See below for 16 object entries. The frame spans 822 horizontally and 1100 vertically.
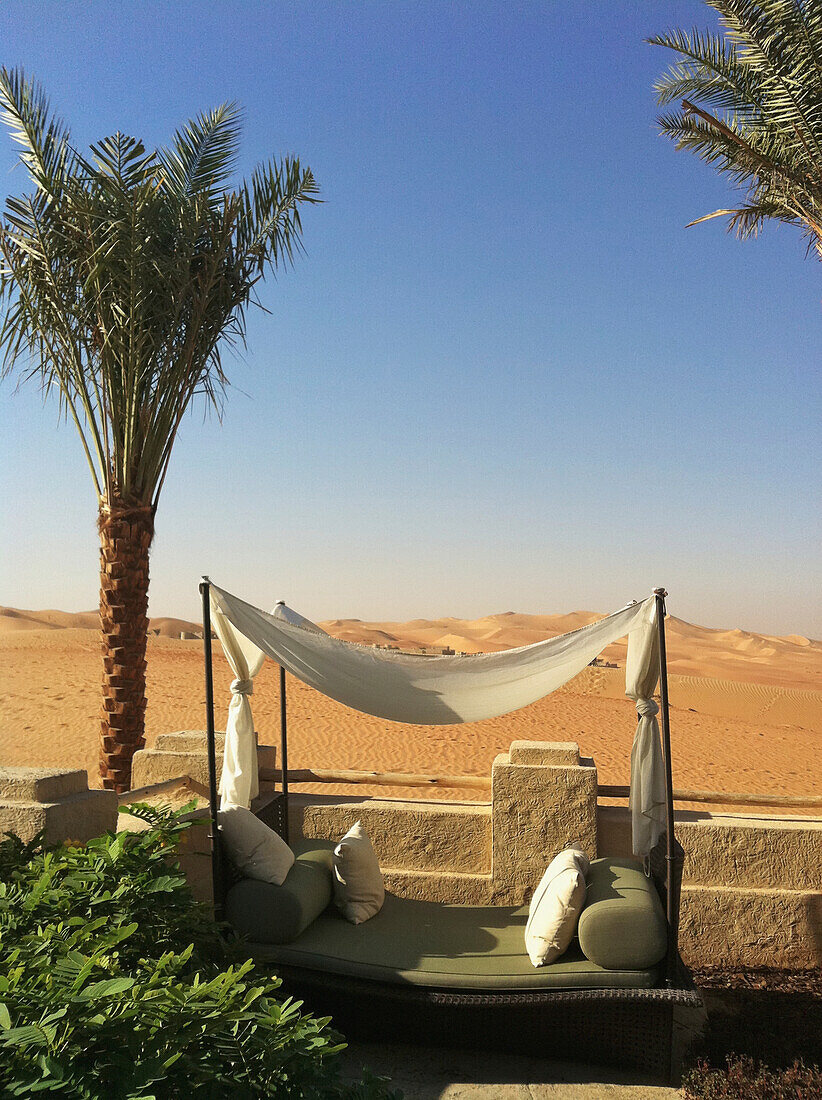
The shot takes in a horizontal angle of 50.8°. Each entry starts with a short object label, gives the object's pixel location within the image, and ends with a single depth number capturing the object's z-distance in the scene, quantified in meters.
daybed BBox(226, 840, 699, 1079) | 4.05
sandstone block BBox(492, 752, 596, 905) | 5.63
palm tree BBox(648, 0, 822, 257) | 8.63
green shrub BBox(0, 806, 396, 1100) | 2.19
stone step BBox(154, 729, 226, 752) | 6.90
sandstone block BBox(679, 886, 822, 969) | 5.43
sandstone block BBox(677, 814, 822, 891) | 5.46
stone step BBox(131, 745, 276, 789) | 6.79
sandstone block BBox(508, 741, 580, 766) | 5.73
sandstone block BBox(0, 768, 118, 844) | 4.31
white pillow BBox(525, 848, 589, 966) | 4.16
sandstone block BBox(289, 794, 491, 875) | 5.83
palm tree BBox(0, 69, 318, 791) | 8.38
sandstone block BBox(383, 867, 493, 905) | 5.77
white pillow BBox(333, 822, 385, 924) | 4.80
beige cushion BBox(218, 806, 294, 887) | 4.58
